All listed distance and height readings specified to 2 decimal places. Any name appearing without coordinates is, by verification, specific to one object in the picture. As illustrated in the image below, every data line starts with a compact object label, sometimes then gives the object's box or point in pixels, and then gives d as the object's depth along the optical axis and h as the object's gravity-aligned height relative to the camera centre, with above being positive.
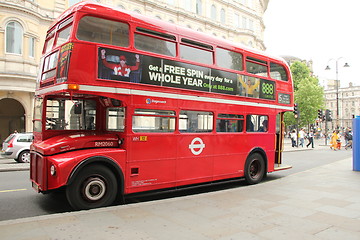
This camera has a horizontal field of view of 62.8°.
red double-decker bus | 5.93 +0.37
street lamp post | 32.11 +6.16
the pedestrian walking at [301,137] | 29.45 -1.35
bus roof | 6.05 +2.34
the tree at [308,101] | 48.16 +3.72
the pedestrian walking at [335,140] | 26.25 -1.47
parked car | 14.47 -1.31
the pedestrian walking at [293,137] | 29.52 -1.36
